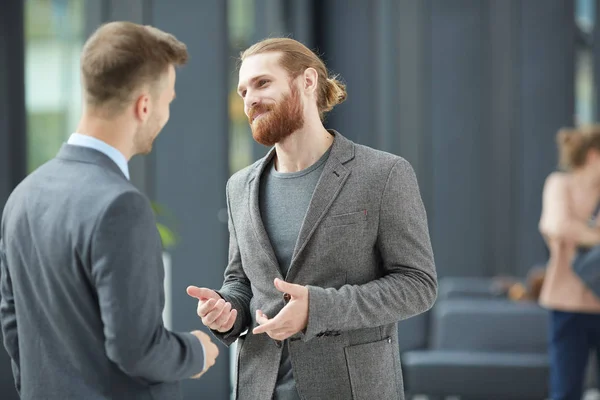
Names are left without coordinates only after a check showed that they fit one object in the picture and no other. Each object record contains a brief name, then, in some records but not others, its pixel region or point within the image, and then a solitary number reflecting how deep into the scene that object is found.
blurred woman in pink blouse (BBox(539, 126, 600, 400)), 7.68
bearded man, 3.53
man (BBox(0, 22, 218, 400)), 3.00
